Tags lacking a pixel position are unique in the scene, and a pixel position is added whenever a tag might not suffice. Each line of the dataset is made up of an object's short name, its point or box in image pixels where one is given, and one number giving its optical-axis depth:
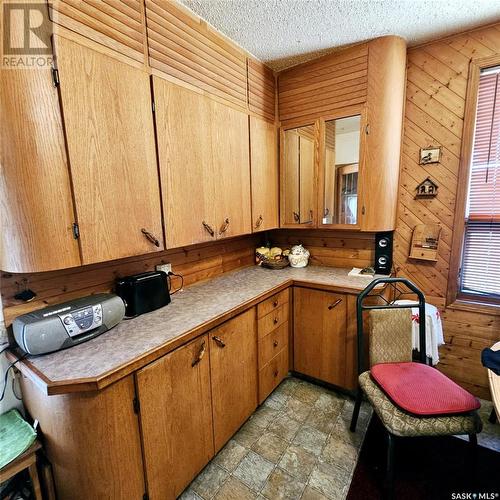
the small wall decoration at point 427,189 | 2.01
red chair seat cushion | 1.20
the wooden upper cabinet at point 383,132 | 1.83
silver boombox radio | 1.01
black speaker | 2.15
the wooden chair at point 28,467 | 1.01
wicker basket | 2.40
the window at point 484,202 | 1.81
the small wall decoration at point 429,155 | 1.97
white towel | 1.78
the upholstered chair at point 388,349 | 1.22
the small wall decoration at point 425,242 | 2.04
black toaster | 1.42
